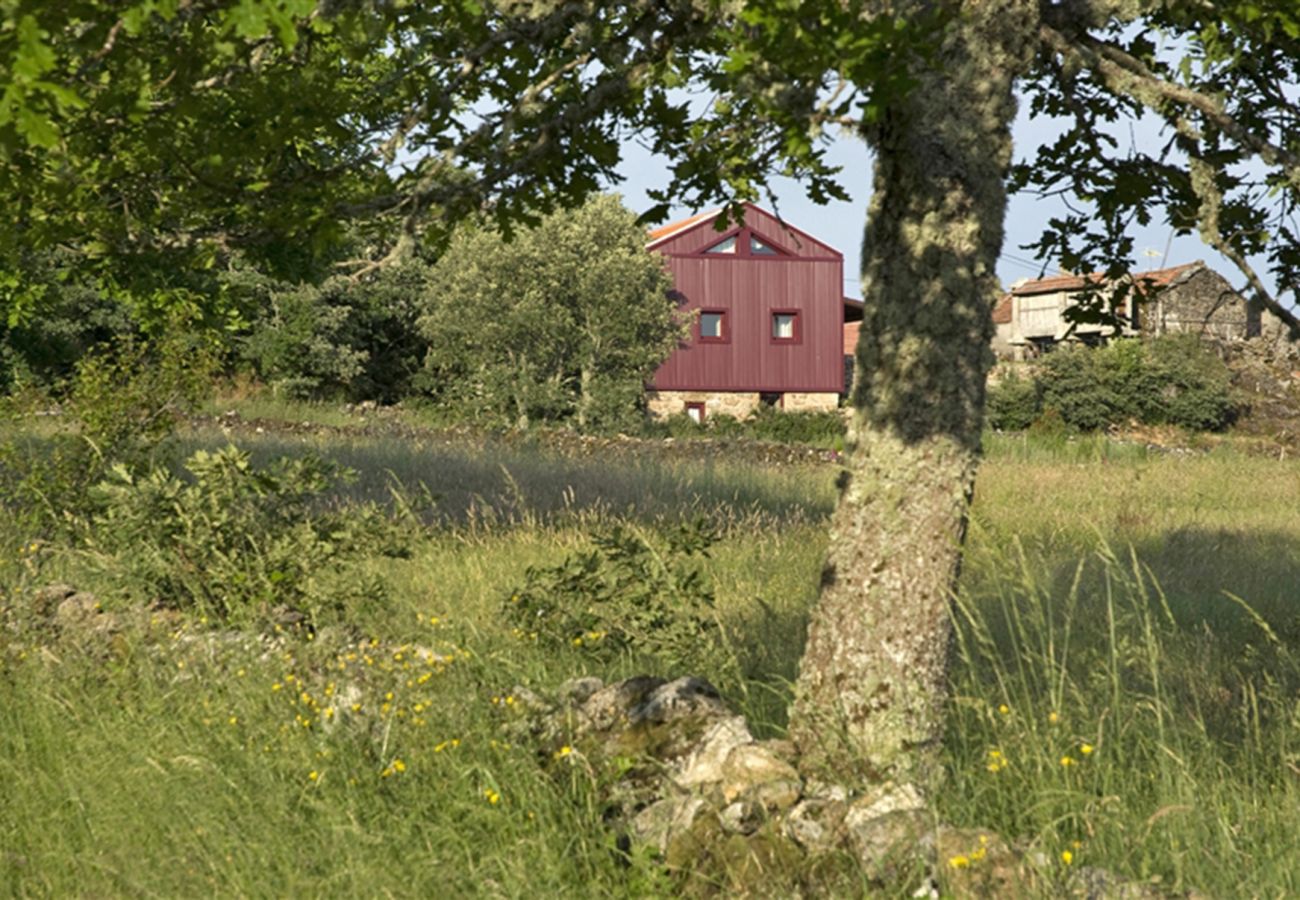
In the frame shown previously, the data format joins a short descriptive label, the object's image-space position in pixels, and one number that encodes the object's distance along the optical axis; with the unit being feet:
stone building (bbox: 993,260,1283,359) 152.97
